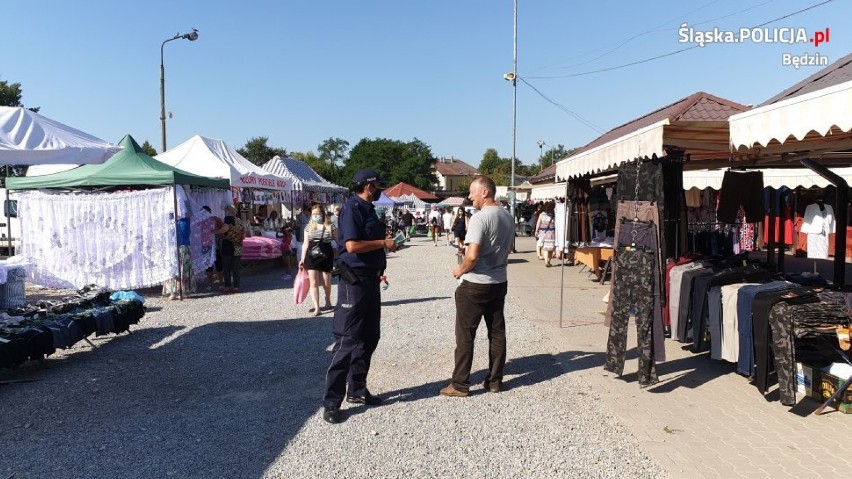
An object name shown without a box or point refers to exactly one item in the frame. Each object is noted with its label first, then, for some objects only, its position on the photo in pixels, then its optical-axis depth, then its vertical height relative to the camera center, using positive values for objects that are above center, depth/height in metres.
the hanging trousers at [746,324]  4.84 -0.93
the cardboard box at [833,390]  4.33 -1.36
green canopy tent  10.38 +0.82
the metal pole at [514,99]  28.75 +5.97
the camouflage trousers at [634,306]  5.05 -0.81
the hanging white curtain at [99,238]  10.55 -0.33
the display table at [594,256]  11.55 -0.81
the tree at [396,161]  77.38 +8.10
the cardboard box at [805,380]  4.56 -1.34
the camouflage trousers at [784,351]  4.36 -1.05
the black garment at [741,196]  7.52 +0.26
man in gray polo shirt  4.71 -0.52
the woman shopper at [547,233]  15.95 -0.45
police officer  4.40 -0.53
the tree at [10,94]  42.03 +9.53
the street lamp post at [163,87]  19.86 +4.66
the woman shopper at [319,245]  6.71 -0.32
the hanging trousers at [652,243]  5.07 -0.24
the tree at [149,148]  54.36 +7.07
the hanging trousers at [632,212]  5.12 +0.04
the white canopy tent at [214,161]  14.62 +1.56
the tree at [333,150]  94.81 +11.45
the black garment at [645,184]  5.16 +0.30
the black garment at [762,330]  4.56 -0.93
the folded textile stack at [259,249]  14.28 -0.74
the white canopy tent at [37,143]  5.39 +0.79
